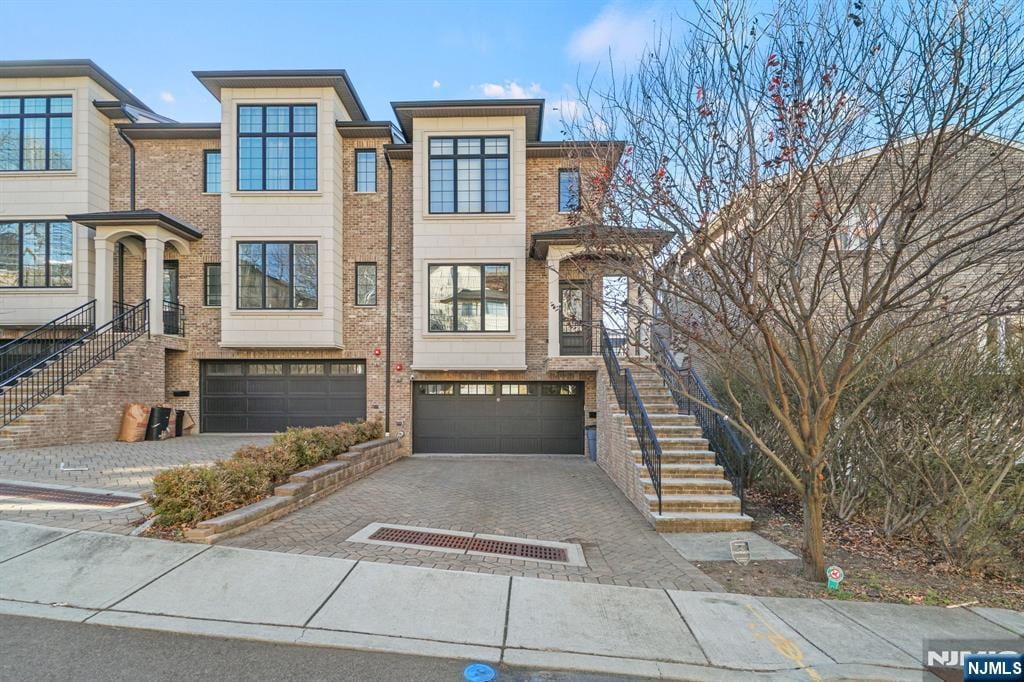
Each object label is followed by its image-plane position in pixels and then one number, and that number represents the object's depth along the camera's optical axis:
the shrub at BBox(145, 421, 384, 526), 5.39
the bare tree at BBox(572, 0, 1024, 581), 4.47
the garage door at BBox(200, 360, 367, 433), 13.52
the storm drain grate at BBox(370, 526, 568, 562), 5.49
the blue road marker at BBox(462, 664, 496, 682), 3.23
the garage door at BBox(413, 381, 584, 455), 13.28
